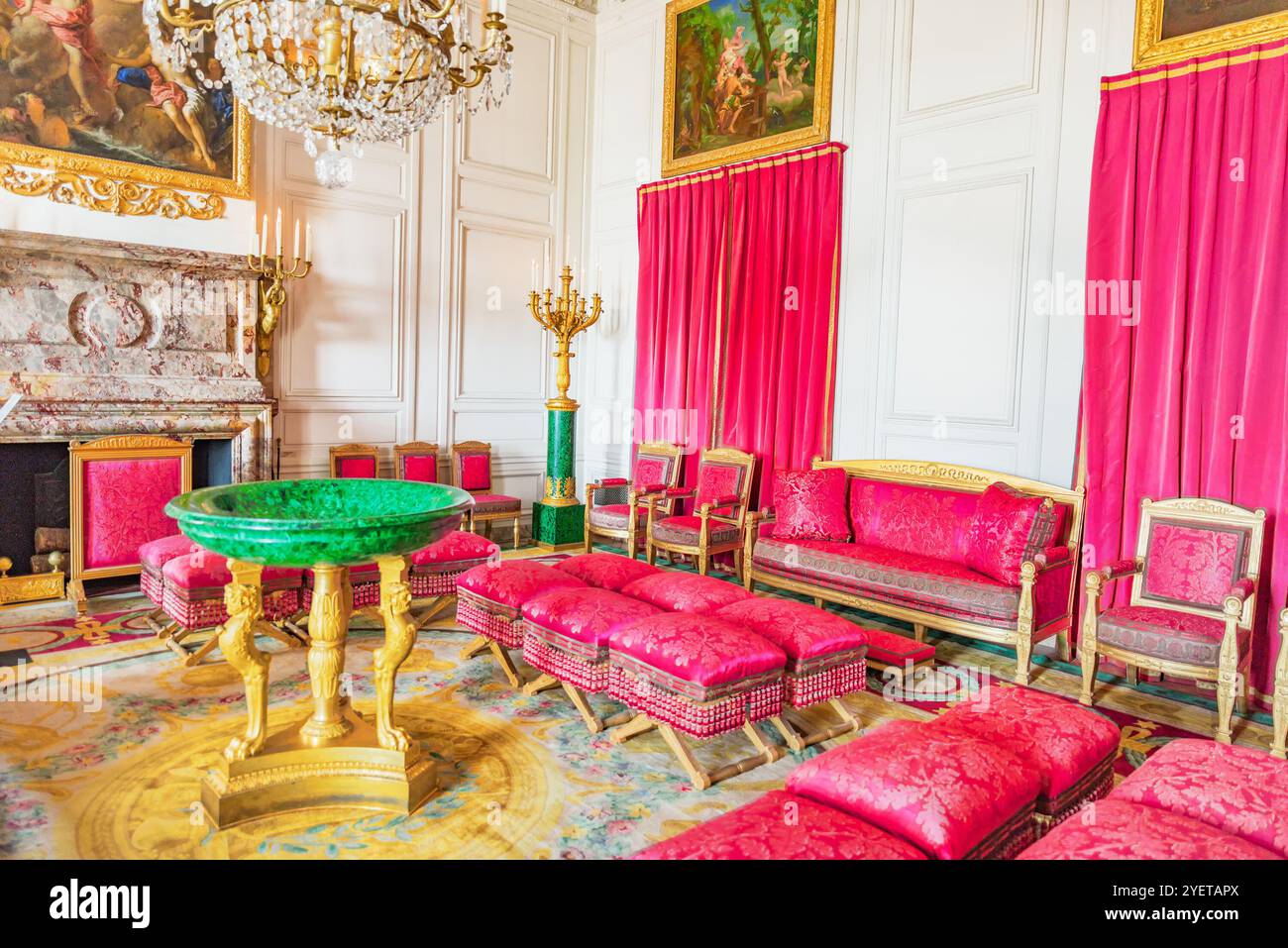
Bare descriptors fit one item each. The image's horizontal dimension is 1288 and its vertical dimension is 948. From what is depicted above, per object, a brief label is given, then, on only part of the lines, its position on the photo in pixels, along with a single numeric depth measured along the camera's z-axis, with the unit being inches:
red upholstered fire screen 201.0
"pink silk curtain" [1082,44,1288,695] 157.9
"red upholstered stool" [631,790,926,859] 68.1
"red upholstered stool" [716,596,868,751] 127.8
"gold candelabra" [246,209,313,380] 229.8
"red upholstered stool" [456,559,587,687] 150.8
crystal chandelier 123.7
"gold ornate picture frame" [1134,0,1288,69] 158.1
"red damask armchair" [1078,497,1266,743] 140.9
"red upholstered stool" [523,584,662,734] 132.1
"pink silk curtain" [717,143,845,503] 237.9
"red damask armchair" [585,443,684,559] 252.2
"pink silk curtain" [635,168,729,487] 269.4
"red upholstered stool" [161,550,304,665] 154.2
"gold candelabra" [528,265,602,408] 281.1
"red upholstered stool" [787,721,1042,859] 75.6
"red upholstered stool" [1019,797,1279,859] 68.0
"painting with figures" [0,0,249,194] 201.6
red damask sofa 171.5
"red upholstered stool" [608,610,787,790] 116.0
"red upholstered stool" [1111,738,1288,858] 75.0
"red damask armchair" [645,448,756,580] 235.6
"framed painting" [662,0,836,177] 236.4
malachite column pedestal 285.6
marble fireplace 199.3
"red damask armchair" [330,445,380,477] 258.4
